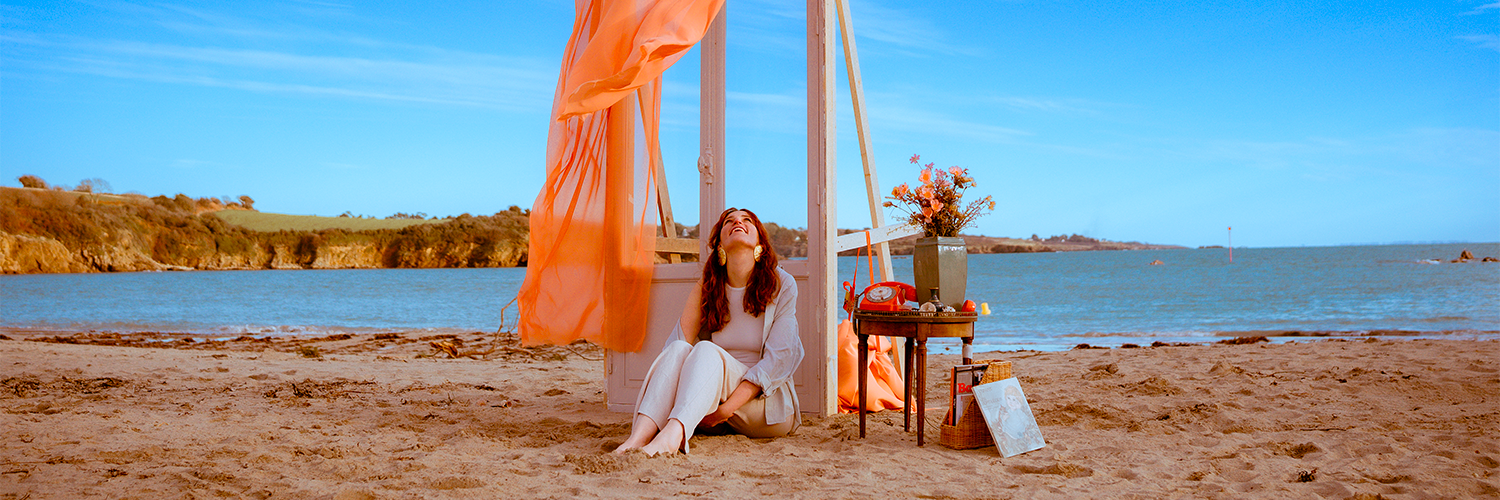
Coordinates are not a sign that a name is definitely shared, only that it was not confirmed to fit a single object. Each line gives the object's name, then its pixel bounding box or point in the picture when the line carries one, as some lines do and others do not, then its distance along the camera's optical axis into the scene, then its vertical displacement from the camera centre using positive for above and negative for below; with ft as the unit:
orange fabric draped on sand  12.93 -2.10
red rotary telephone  10.69 -0.60
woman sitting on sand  9.92 -1.35
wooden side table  10.22 -0.99
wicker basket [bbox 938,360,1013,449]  10.20 -2.28
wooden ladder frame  12.09 +0.31
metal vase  10.61 -0.22
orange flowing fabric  12.59 +0.30
